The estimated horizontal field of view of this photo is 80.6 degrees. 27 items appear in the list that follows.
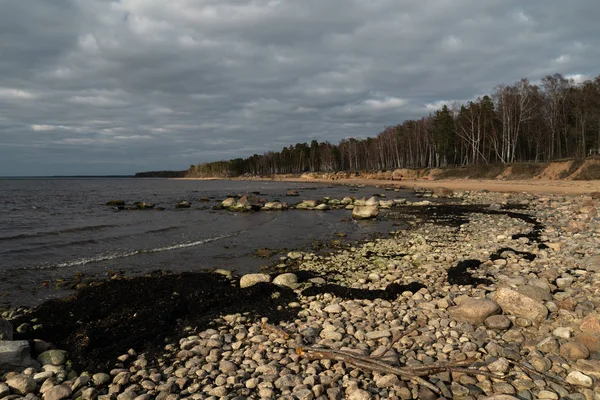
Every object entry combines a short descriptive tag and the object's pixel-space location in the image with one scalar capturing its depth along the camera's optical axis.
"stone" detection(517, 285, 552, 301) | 7.23
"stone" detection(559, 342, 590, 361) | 5.16
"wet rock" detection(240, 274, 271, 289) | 9.90
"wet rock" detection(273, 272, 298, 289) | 9.72
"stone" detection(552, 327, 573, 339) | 5.78
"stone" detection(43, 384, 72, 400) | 4.82
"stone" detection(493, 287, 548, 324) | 6.50
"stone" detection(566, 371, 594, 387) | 4.63
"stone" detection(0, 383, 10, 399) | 4.80
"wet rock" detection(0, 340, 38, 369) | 5.45
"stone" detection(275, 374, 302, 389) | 5.00
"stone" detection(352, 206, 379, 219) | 24.28
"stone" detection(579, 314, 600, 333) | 5.62
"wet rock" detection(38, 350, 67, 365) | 5.82
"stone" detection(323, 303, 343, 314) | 7.75
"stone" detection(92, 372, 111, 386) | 5.29
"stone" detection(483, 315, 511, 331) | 6.34
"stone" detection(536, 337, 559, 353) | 5.46
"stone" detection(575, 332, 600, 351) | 5.34
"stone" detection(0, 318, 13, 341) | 6.16
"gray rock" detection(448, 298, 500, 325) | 6.65
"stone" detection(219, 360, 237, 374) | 5.46
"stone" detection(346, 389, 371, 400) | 4.61
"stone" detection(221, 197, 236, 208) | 35.43
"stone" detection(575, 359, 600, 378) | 4.82
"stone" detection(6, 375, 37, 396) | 4.91
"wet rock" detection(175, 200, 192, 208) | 37.42
